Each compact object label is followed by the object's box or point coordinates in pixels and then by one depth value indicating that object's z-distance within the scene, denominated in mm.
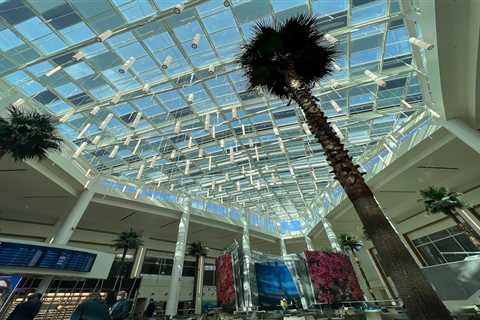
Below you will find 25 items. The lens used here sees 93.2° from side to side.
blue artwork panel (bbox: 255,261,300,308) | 13351
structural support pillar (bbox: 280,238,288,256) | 34031
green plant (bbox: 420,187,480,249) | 14516
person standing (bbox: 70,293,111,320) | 4184
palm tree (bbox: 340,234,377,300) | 24688
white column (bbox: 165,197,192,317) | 17656
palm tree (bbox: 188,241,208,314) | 25672
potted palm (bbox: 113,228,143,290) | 21922
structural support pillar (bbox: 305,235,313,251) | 31342
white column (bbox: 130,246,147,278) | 27109
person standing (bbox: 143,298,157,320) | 16181
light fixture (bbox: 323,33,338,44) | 8953
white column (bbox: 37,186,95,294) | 13445
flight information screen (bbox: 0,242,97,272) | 11258
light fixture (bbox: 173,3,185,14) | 9386
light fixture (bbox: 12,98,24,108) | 10690
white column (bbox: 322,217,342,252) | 23648
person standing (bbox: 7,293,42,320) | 6082
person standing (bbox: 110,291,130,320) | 7159
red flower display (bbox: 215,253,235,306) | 13688
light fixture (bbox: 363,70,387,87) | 10598
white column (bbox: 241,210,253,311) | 13273
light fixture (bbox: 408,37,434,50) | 7836
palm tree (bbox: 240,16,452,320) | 2769
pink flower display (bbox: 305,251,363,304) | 13711
